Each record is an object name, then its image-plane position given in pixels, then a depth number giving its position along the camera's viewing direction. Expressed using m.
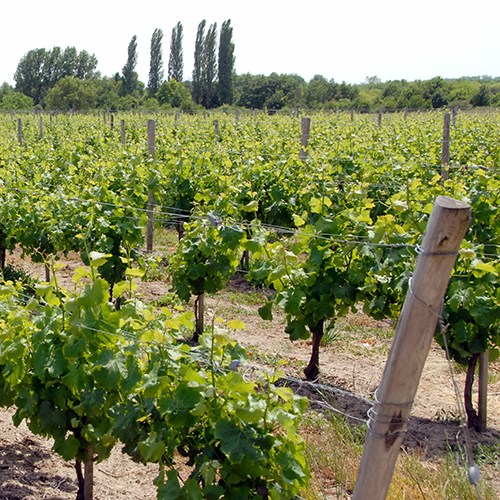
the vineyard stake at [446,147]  9.63
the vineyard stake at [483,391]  4.02
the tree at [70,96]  49.31
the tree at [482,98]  41.29
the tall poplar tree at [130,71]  63.50
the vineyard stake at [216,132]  14.05
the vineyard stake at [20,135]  14.59
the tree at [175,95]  46.73
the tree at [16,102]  49.28
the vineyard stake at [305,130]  9.44
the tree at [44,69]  74.19
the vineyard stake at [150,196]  8.66
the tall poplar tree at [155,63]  64.00
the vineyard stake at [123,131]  12.56
